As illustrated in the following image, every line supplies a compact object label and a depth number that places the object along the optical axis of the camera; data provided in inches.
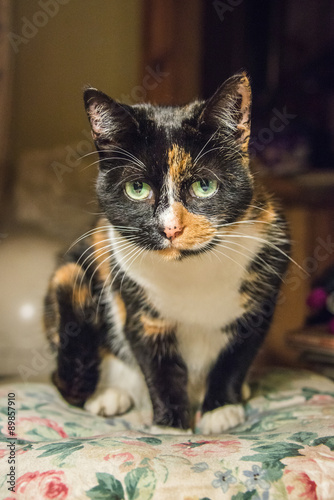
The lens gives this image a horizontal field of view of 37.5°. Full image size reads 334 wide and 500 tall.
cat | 28.7
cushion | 22.2
